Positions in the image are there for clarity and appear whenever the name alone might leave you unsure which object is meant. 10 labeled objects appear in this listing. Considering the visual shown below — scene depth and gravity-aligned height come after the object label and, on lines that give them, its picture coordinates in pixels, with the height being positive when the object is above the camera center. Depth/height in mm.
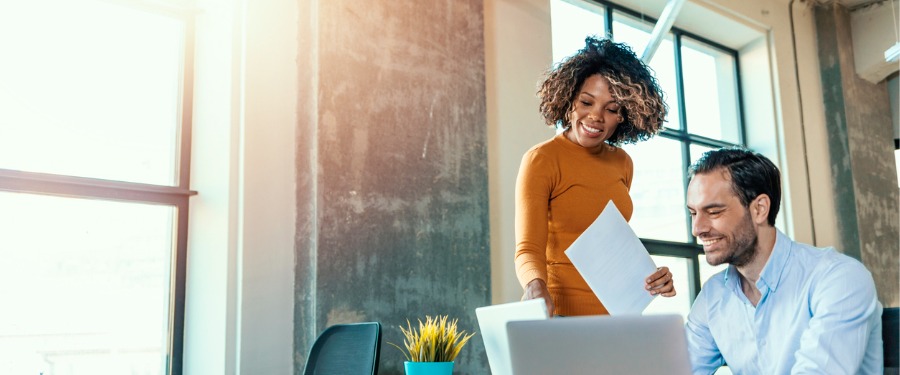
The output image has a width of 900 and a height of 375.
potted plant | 2961 -204
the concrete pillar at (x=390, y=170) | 3375 +538
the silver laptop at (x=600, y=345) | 1146 -76
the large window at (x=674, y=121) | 5512 +1270
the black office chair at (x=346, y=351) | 2486 -168
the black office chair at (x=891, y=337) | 1615 -102
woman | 2242 +373
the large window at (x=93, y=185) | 3078 +445
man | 1601 -13
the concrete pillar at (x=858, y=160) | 6637 +1017
